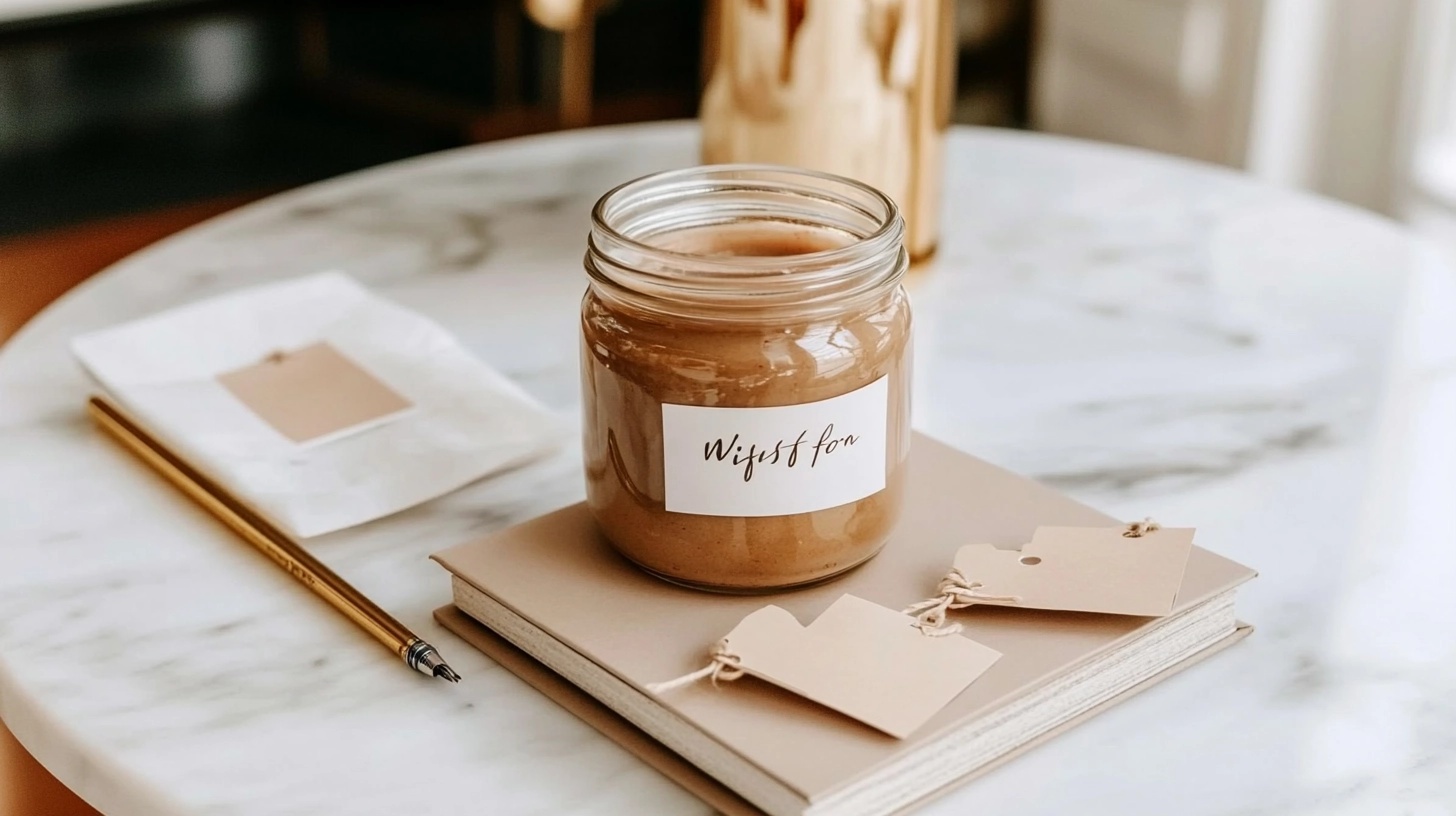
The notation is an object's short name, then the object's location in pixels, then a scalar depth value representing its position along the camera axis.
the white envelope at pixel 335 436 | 0.82
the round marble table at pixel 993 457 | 0.70
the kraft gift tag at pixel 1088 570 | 0.72
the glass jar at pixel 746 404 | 0.71
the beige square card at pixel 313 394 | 0.86
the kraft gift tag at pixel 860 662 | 0.68
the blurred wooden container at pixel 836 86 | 0.94
